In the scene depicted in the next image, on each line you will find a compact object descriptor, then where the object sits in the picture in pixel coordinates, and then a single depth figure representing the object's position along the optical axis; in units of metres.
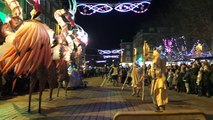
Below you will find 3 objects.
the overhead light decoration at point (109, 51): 55.25
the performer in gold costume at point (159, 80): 6.52
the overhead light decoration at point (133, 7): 13.11
